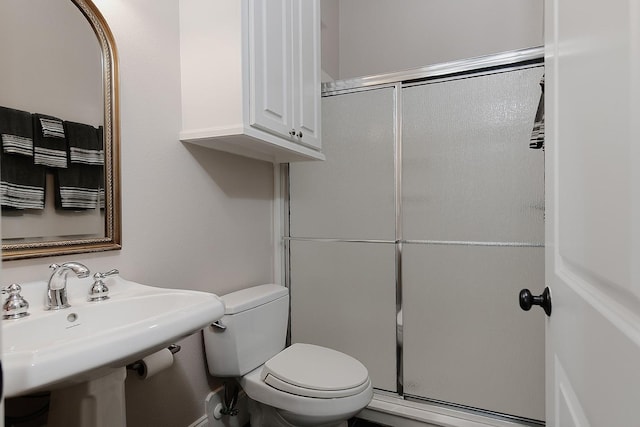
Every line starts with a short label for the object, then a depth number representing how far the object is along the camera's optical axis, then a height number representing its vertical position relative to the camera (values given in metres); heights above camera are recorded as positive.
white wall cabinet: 1.33 +0.54
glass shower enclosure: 1.71 -0.15
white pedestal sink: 0.61 -0.27
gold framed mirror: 0.96 +0.34
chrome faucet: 0.96 -0.19
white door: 0.37 +0.00
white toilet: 1.38 -0.66
